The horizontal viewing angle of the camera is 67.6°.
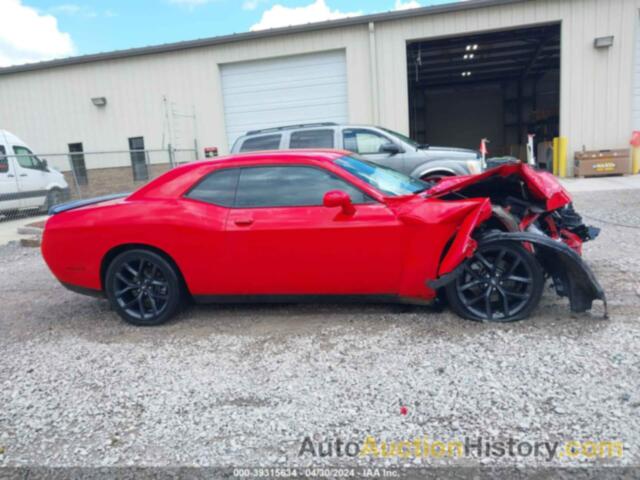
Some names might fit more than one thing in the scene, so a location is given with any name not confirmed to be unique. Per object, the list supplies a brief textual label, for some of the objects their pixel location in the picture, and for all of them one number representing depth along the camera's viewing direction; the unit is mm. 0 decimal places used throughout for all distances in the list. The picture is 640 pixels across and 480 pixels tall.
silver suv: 8445
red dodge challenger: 3627
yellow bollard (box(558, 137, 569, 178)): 14688
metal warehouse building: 14234
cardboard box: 14102
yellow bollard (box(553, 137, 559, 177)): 14984
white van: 12062
